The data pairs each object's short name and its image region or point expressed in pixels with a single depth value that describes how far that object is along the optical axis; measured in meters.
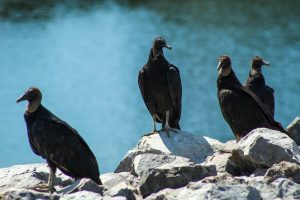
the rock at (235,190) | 15.18
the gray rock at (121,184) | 16.61
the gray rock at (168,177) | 17.11
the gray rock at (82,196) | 15.90
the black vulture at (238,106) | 23.12
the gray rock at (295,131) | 24.17
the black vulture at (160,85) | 24.81
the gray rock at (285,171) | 16.61
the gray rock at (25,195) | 15.78
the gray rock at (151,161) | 19.98
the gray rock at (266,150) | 18.03
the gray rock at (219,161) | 19.48
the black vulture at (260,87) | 26.27
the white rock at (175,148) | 22.55
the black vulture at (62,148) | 19.81
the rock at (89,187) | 16.86
